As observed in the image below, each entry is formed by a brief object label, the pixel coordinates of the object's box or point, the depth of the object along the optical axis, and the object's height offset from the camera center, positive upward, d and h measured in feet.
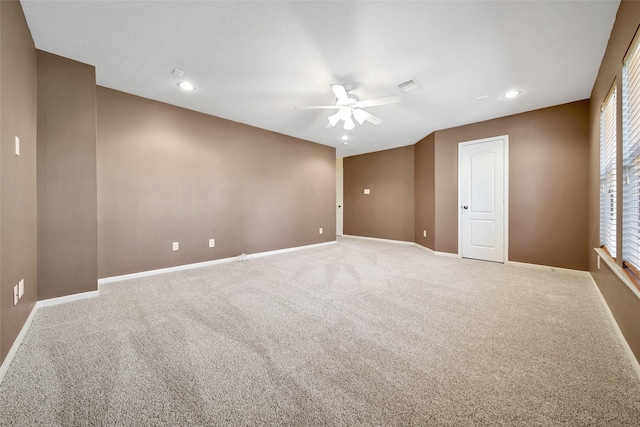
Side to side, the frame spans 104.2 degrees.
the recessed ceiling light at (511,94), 10.79 +5.15
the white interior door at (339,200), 26.02 +1.13
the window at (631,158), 5.61 +1.23
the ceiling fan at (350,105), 9.41 +4.28
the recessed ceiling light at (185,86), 10.21 +5.27
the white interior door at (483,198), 14.03 +0.71
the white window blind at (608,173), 7.74 +1.25
